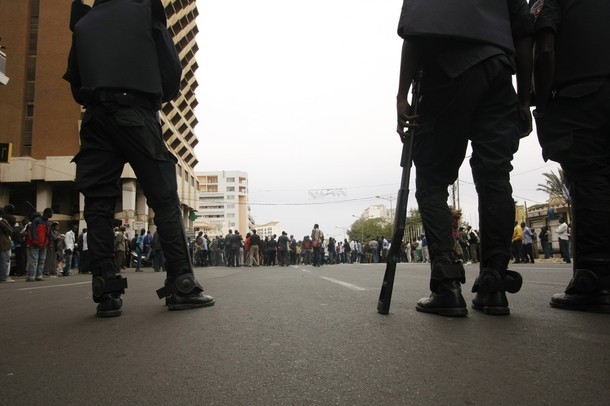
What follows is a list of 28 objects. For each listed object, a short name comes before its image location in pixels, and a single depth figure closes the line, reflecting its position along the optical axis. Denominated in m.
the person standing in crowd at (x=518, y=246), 17.51
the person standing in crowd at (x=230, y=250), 25.92
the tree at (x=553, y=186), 43.66
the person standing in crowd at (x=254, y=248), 26.03
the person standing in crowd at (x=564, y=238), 15.35
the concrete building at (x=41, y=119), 35.74
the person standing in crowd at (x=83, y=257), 16.12
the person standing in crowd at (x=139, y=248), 18.86
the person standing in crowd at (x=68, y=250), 14.37
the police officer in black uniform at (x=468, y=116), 2.46
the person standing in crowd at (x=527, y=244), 18.31
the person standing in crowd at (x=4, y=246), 10.08
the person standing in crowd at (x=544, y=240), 19.39
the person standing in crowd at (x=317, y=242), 24.67
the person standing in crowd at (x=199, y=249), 25.69
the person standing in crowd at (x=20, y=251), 12.78
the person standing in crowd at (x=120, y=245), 16.59
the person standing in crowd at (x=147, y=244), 21.44
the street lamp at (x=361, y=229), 102.44
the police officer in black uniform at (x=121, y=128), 2.88
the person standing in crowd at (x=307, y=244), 26.52
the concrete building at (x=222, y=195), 139.25
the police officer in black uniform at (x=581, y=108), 2.80
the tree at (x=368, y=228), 101.06
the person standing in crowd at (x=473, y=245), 20.06
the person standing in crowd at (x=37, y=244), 10.61
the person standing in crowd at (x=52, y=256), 13.35
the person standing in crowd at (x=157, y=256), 18.11
